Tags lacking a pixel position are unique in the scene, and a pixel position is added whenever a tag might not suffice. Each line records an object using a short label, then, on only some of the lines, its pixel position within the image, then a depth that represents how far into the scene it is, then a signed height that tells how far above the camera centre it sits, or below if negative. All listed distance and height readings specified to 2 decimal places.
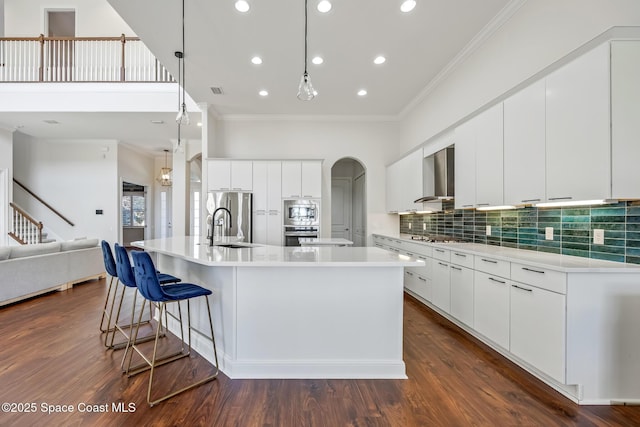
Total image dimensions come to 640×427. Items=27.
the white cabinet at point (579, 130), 1.93 +0.58
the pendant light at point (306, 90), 2.42 +0.98
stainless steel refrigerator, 5.46 +0.13
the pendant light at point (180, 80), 3.18 +1.90
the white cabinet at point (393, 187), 5.41 +0.49
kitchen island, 2.35 -0.79
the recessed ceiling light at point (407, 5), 2.84 +1.95
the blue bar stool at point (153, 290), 2.08 -0.54
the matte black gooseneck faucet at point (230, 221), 5.10 -0.14
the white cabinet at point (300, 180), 5.55 +0.60
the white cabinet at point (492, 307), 2.52 -0.81
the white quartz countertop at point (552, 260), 1.92 -0.34
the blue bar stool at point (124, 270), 2.58 -0.49
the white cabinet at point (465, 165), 3.31 +0.54
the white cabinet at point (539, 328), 2.02 -0.81
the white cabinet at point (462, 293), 3.00 -0.81
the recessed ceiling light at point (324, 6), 2.85 +1.95
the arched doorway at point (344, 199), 8.27 +0.40
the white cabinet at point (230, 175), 5.51 +0.68
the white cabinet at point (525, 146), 2.42 +0.57
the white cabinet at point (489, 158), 2.89 +0.55
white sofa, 4.05 -0.82
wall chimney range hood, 3.84 +0.51
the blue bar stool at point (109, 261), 2.94 -0.46
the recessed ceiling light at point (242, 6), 2.89 +1.97
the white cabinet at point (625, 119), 1.87 +0.58
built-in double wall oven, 5.57 -0.10
